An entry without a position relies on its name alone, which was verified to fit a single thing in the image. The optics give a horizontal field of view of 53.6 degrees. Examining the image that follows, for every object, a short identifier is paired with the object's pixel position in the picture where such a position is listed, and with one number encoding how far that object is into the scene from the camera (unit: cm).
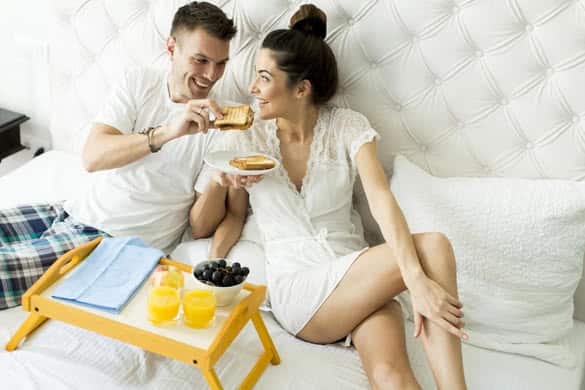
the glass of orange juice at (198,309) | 140
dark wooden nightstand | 243
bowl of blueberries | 148
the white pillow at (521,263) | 175
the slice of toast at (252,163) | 170
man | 184
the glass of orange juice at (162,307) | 140
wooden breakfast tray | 137
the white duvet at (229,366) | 144
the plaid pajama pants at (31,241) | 167
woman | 153
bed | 154
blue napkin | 146
